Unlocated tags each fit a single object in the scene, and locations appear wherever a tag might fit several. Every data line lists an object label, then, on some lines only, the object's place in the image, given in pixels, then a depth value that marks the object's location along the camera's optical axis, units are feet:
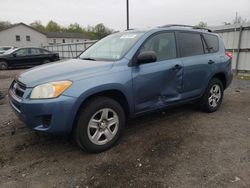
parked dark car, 49.80
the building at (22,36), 148.77
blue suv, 9.54
